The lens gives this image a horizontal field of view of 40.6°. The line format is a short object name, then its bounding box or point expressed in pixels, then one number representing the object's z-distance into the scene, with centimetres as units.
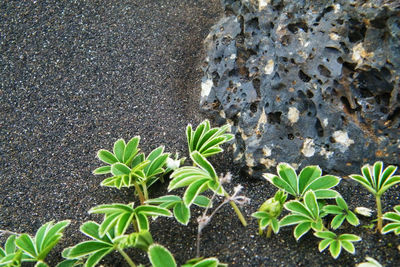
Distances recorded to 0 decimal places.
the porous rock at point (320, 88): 28
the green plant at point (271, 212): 26
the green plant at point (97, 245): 25
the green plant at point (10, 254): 25
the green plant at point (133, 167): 28
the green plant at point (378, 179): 26
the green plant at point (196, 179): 25
